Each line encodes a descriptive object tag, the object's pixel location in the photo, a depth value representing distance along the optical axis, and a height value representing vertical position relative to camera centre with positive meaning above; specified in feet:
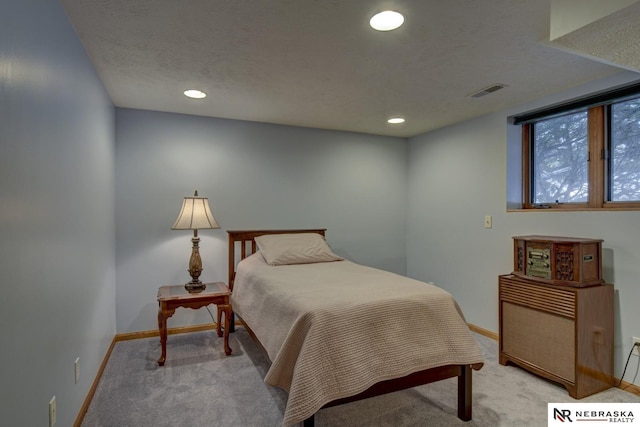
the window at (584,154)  7.77 +1.47
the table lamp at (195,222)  9.72 -0.34
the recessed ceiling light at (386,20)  5.45 +3.12
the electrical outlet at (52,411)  4.70 -2.78
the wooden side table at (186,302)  8.75 -2.39
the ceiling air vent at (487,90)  8.46 +3.11
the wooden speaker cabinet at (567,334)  7.23 -2.74
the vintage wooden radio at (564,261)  7.43 -1.11
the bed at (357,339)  5.39 -2.25
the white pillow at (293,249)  10.44 -1.20
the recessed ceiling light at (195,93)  8.93 +3.11
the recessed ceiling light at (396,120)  11.46 +3.10
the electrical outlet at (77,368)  5.96 -2.77
